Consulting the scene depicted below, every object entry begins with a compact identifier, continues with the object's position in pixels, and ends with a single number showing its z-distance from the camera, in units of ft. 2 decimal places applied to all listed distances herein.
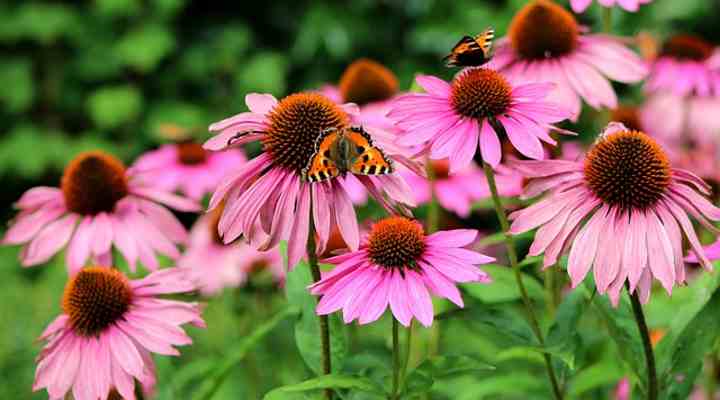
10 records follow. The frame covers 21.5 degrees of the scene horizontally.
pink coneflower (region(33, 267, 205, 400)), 3.17
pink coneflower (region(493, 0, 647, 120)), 3.65
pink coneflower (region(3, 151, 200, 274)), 3.67
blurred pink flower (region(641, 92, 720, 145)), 5.09
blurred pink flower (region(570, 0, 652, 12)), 3.64
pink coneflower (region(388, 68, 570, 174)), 3.10
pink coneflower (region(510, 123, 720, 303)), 3.00
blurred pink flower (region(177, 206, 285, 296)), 4.56
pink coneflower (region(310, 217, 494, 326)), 2.98
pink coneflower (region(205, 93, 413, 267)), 3.05
